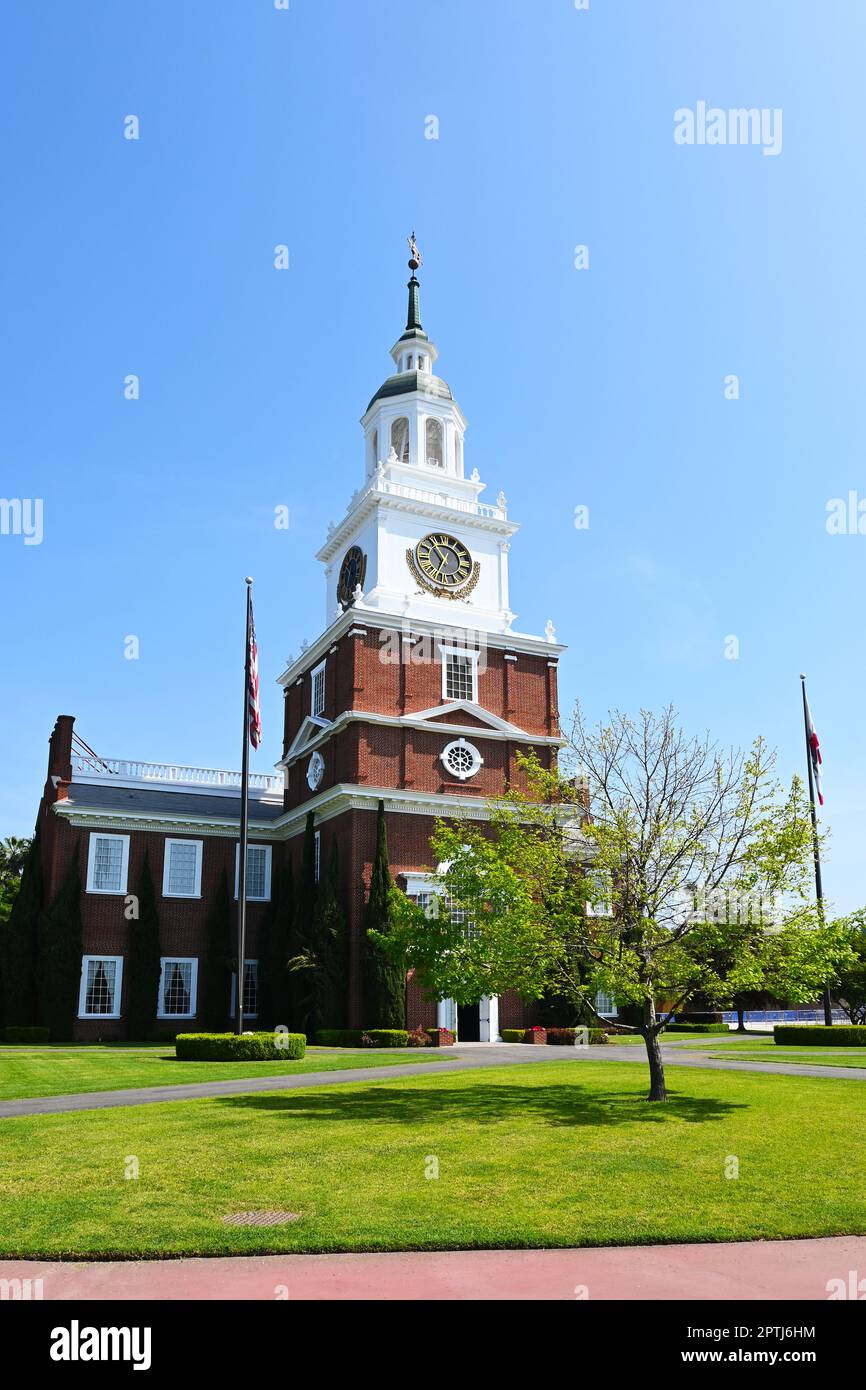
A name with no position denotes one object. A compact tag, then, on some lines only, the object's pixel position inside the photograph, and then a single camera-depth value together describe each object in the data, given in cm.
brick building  4312
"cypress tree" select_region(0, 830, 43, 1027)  4256
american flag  3228
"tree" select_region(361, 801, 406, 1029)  3862
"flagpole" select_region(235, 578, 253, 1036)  3200
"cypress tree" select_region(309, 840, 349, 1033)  3956
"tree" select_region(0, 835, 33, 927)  5992
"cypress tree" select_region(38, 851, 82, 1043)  4200
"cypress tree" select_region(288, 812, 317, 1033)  3991
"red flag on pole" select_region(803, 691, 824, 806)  3859
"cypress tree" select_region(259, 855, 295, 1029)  4369
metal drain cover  947
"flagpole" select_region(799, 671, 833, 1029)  3696
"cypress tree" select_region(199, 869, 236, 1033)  4478
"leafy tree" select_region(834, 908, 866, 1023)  5156
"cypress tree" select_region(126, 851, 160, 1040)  4347
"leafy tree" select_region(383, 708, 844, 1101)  1845
